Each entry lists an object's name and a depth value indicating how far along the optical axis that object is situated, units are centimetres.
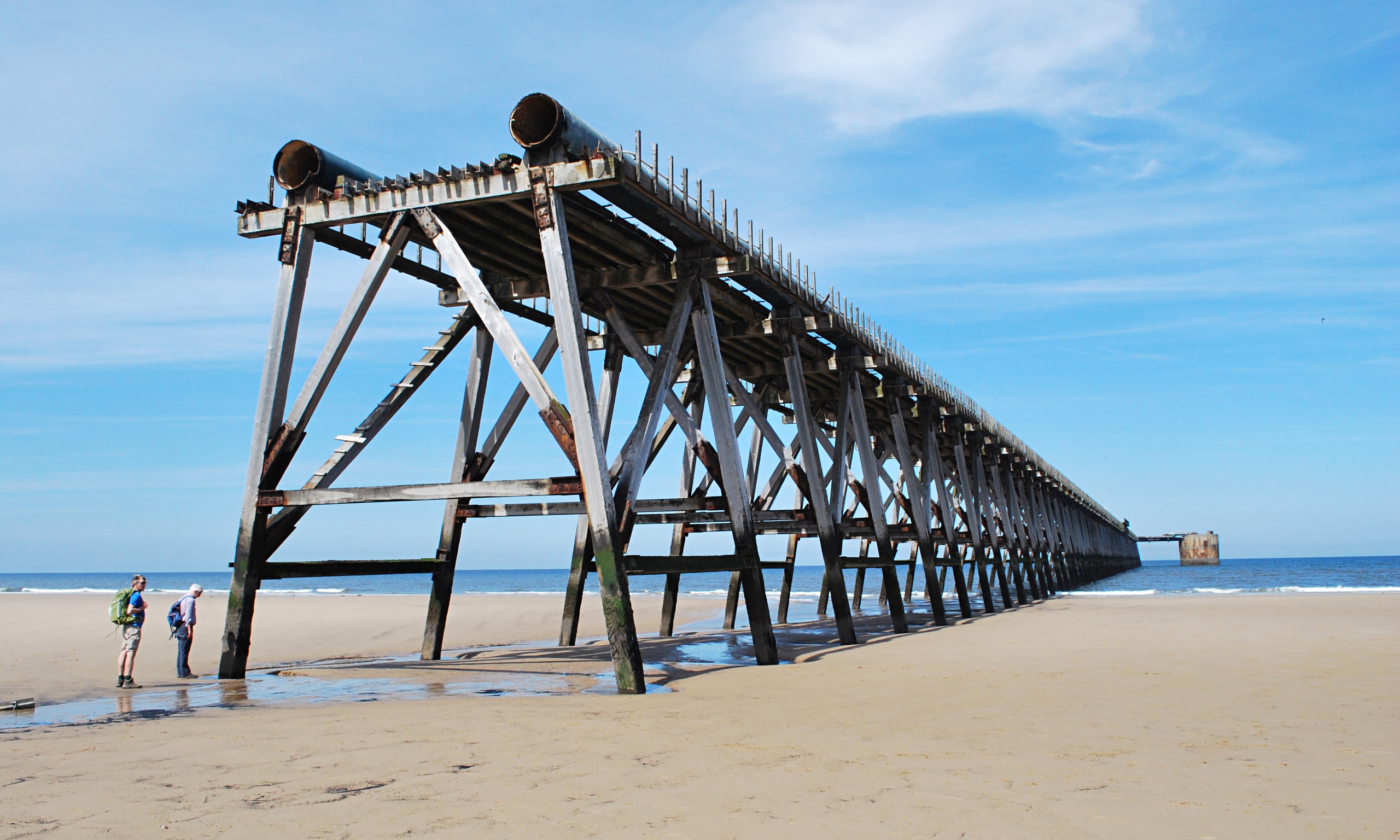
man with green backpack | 998
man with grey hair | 1065
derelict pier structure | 927
